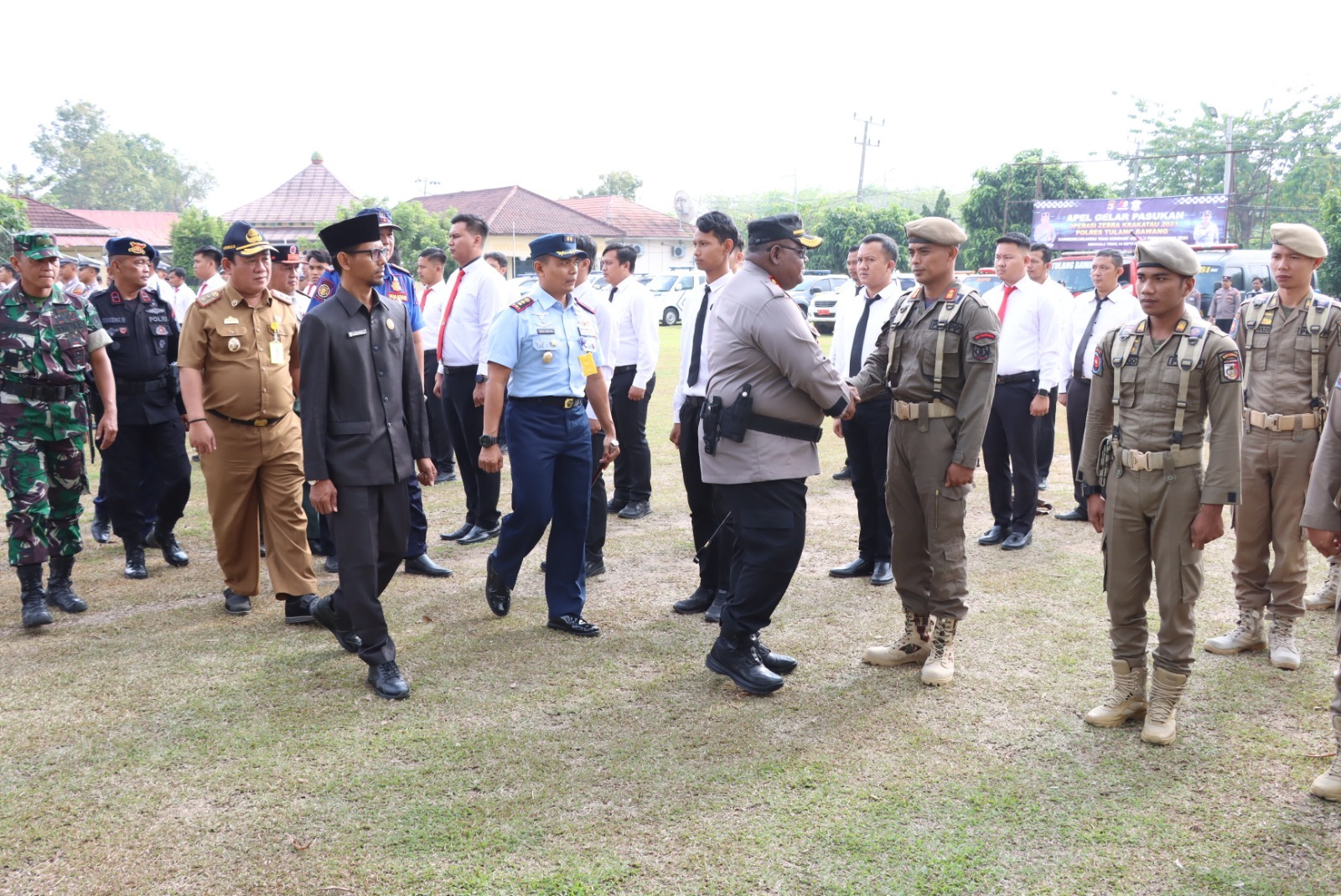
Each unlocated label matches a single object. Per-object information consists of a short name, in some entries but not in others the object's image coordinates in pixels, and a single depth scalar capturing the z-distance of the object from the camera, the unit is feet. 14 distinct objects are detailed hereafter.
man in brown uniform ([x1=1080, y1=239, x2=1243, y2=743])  12.63
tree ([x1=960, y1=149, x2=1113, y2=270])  130.72
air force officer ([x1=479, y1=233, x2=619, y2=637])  17.07
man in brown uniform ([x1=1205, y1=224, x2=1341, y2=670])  16.01
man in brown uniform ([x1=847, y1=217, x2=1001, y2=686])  14.87
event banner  128.57
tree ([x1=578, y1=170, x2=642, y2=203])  265.54
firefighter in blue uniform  20.93
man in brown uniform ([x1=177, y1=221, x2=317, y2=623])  17.17
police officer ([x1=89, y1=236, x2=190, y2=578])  20.86
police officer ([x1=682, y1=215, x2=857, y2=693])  13.87
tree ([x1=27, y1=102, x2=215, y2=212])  320.09
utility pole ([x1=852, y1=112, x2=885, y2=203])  164.96
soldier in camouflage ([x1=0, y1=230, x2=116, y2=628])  17.83
